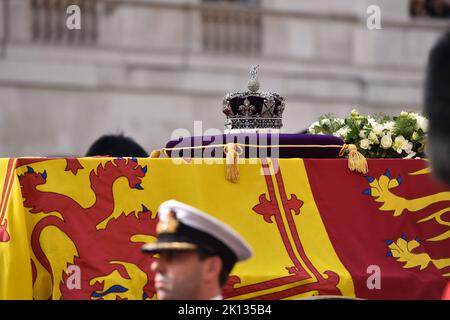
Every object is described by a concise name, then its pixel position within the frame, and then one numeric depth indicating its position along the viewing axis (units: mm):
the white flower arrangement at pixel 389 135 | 14055
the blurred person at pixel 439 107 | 8262
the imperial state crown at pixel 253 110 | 13789
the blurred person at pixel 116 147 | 19094
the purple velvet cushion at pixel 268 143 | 12758
